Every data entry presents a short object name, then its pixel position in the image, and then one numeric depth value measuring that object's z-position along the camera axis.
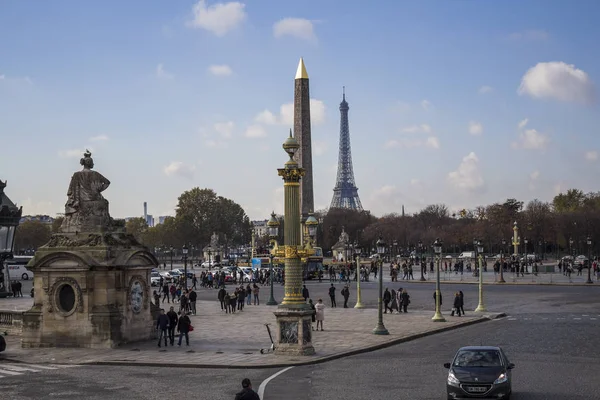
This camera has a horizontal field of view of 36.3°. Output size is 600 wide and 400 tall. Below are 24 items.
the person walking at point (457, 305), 43.03
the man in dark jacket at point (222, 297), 49.08
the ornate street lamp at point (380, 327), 33.81
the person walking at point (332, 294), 49.44
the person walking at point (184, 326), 31.59
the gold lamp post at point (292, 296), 28.16
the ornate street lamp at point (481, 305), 45.09
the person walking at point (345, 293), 49.47
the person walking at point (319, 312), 36.72
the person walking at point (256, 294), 55.00
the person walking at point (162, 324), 31.25
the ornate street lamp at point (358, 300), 49.59
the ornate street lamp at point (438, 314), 39.56
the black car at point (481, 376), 19.02
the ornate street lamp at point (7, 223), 49.47
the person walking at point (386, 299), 45.81
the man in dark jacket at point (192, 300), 45.72
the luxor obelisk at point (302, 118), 108.06
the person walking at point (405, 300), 45.56
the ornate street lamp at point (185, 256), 65.25
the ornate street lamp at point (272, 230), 54.58
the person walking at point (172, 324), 31.70
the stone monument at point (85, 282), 30.66
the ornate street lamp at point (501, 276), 72.00
